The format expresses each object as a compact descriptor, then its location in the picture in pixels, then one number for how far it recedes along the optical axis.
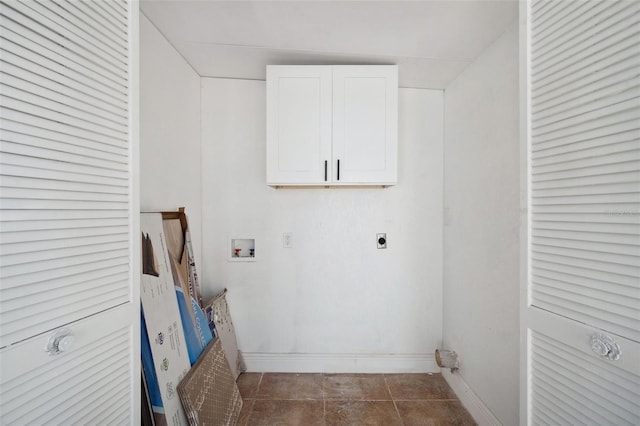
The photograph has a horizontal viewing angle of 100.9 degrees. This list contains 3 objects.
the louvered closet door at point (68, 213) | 0.65
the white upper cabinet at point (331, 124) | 1.94
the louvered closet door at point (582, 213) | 0.73
